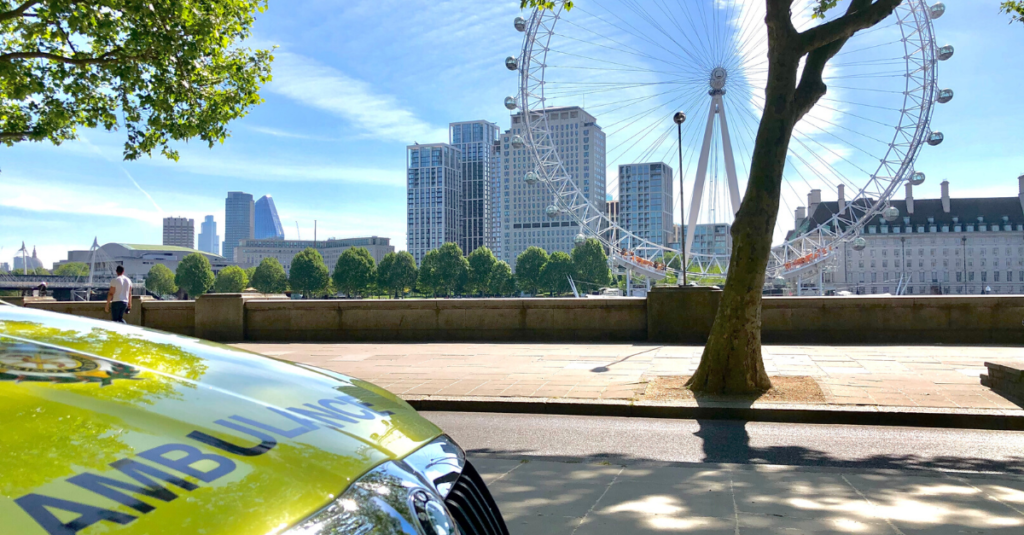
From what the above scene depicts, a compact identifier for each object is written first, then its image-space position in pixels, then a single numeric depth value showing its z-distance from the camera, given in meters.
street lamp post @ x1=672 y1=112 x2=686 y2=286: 21.77
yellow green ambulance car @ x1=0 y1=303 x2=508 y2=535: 1.08
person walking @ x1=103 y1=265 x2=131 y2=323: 14.53
